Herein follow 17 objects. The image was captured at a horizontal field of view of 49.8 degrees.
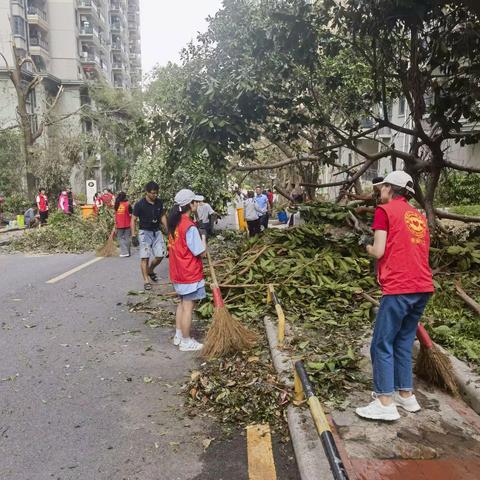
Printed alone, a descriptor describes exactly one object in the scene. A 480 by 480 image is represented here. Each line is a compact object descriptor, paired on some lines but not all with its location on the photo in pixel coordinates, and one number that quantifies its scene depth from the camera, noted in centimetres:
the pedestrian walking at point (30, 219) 2240
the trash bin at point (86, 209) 2163
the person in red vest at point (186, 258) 540
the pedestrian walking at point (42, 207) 2202
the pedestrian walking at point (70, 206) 2000
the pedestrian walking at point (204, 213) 1388
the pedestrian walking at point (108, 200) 1733
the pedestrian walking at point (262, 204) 1543
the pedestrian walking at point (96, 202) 1759
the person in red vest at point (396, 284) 353
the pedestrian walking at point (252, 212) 1467
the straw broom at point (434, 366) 404
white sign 2668
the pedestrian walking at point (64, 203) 1924
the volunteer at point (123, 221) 1218
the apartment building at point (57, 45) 4062
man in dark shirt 869
